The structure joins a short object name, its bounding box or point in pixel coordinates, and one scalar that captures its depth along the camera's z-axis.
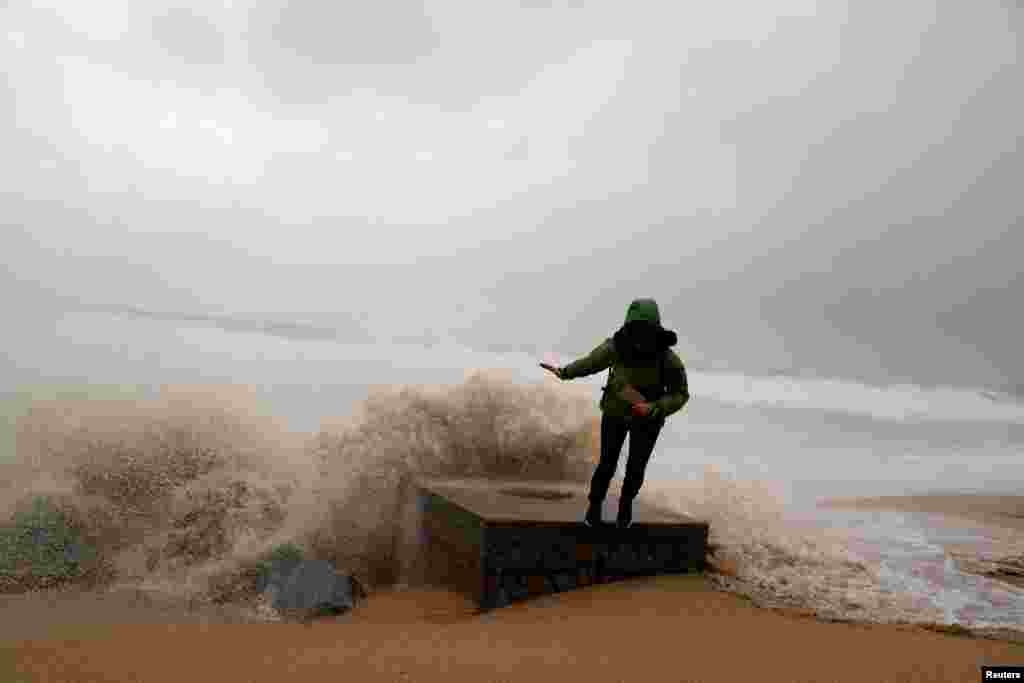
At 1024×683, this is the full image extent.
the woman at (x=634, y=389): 5.29
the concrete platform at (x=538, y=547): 5.32
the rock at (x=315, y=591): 5.78
